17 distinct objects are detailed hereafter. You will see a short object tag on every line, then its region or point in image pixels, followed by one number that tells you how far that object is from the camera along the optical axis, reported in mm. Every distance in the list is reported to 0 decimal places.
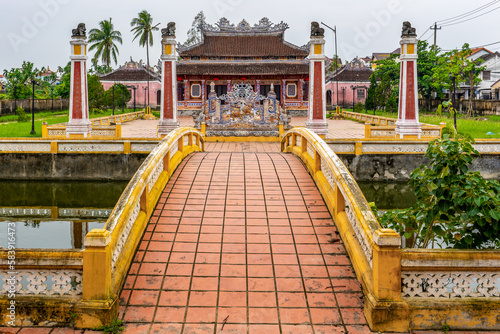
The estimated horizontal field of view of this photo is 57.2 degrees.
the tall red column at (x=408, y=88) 19828
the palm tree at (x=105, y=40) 54750
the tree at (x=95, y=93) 37388
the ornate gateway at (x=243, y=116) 23188
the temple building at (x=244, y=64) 42969
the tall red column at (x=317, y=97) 19709
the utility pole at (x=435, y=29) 48731
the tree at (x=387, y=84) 41000
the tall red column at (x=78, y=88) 19922
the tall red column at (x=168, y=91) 20219
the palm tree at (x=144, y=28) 53656
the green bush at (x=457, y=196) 5184
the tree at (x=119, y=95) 43125
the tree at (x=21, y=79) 43362
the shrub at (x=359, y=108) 45688
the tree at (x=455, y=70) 36938
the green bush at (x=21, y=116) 31469
